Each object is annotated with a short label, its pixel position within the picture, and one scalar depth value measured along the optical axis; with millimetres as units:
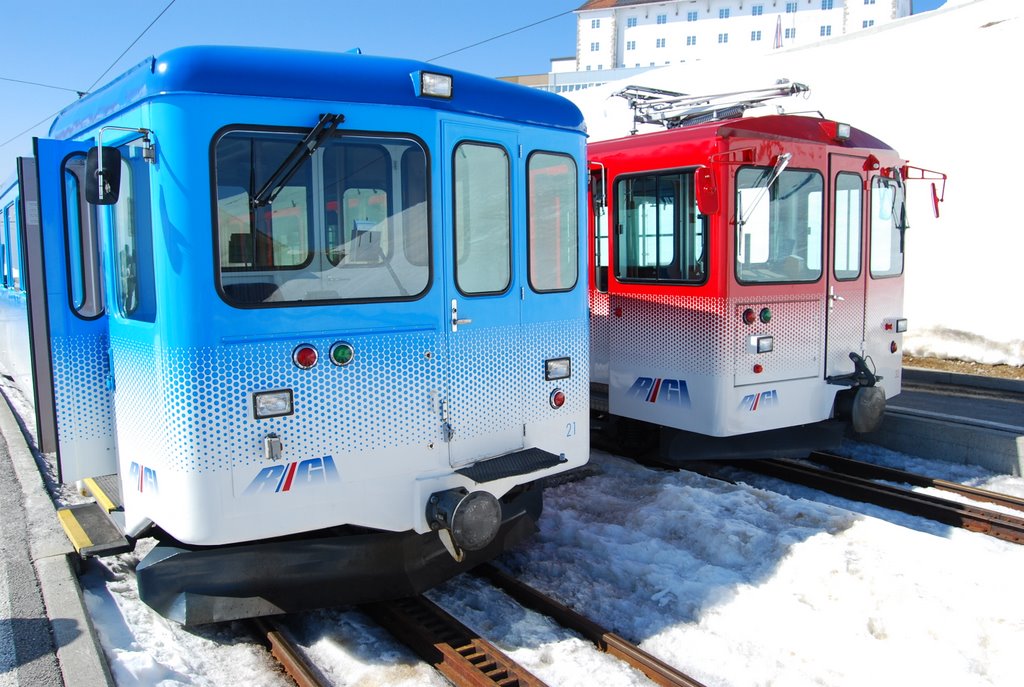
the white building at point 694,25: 63438
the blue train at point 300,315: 3805
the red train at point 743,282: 6789
